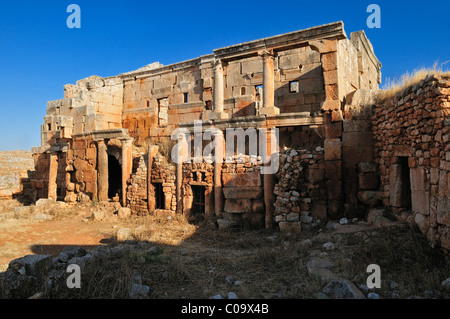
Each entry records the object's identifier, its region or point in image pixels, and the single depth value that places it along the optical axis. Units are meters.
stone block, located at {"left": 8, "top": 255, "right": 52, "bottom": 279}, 4.67
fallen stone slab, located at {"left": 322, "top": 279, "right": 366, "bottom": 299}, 3.89
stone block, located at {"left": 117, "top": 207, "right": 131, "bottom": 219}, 11.73
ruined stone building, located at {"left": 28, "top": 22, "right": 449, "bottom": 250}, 8.27
